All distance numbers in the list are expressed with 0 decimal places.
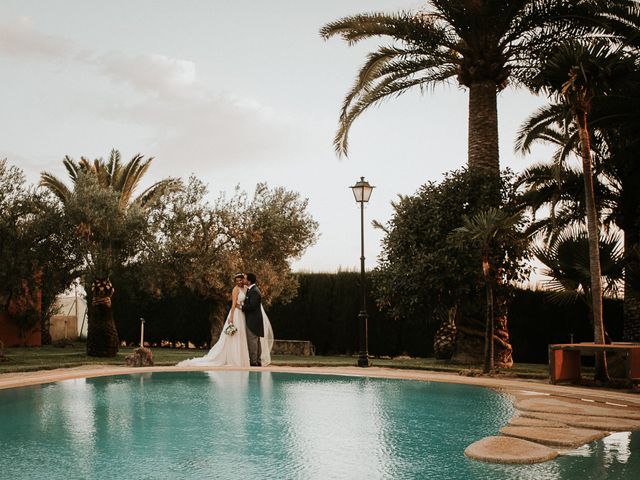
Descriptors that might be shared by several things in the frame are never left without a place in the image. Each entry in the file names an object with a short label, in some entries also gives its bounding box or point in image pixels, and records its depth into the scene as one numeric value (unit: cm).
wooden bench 1230
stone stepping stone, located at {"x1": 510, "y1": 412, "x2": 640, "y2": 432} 827
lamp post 1788
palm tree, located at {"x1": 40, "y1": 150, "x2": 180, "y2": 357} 1964
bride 1797
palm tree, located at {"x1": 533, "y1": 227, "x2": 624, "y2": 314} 1552
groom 1786
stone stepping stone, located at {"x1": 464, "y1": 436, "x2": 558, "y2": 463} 645
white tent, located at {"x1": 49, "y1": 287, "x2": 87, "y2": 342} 3016
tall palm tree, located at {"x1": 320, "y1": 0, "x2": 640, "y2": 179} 1680
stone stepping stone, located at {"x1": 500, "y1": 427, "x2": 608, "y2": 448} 723
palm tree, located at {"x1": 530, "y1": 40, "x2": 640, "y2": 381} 1248
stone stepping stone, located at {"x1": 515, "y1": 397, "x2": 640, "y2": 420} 926
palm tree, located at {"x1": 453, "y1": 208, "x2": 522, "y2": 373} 1447
